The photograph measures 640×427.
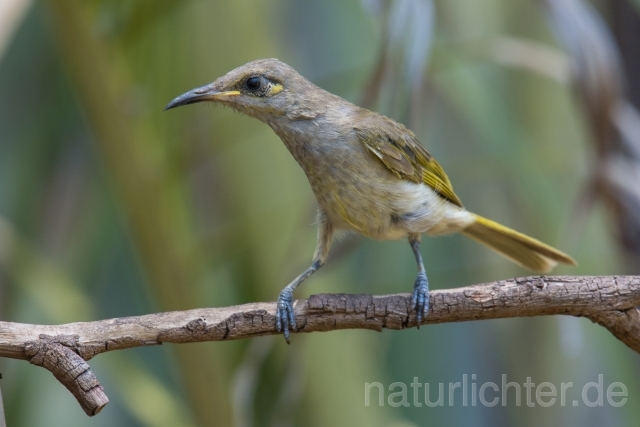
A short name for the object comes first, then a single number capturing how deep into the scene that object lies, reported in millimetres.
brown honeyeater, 4613
